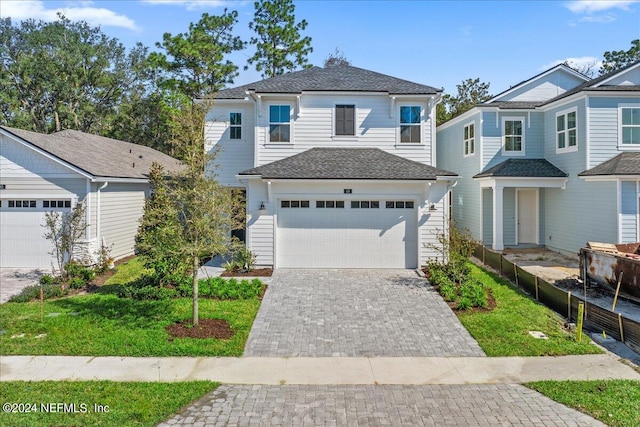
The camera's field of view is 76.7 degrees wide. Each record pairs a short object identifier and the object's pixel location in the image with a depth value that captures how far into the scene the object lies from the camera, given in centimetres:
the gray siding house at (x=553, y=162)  1459
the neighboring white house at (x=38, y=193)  1423
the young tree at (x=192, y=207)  857
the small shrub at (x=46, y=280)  1239
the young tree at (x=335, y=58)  3105
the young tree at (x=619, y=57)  3678
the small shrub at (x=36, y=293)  1089
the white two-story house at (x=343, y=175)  1406
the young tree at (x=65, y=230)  1305
